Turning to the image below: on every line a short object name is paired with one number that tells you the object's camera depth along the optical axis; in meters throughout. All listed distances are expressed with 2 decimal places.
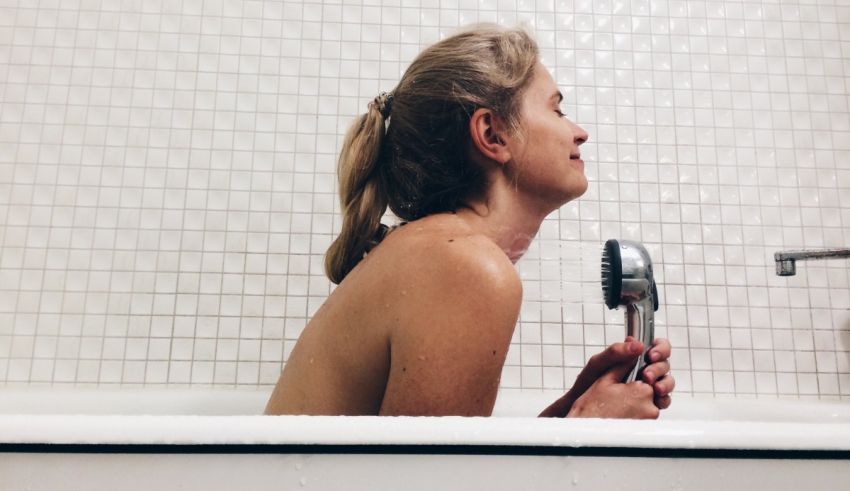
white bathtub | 0.37
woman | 0.56
